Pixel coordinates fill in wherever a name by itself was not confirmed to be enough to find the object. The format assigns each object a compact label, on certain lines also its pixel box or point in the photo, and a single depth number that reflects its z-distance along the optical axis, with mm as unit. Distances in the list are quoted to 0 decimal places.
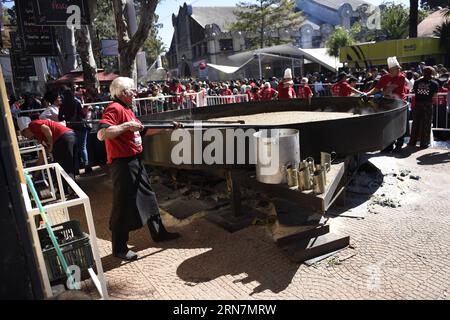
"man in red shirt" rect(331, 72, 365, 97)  8953
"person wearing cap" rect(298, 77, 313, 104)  9205
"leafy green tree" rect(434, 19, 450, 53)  26188
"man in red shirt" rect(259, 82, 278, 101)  11016
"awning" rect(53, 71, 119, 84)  19478
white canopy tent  30370
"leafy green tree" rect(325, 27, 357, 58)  38500
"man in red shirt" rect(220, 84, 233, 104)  16019
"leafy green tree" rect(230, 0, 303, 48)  46438
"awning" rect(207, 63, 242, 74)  33844
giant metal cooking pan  4844
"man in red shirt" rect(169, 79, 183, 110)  13555
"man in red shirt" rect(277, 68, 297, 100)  9352
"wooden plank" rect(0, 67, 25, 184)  2066
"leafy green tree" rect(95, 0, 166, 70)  38572
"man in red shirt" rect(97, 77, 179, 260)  3936
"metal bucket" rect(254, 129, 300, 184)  3828
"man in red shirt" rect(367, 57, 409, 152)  7691
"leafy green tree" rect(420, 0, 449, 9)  51644
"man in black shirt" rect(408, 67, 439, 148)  8125
